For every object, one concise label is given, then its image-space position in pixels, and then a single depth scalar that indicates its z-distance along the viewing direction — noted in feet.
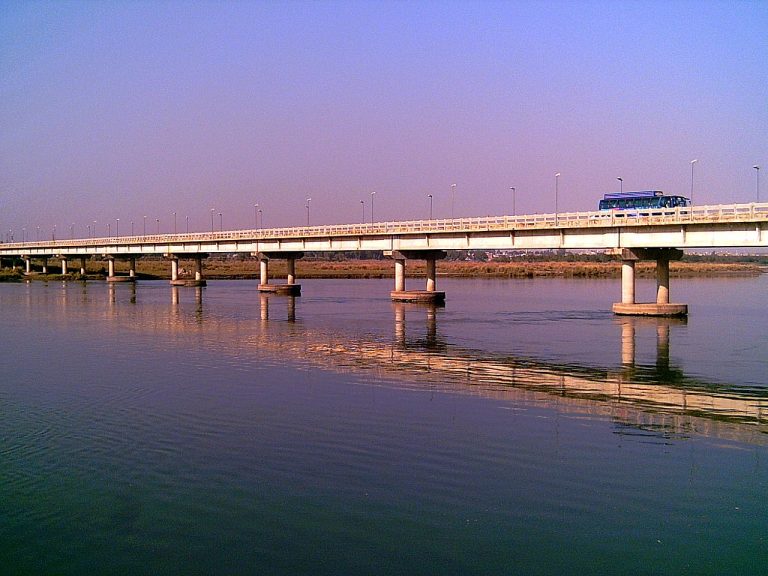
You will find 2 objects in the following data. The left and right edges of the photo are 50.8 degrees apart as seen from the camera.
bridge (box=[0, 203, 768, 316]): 187.62
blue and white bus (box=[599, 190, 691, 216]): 248.91
